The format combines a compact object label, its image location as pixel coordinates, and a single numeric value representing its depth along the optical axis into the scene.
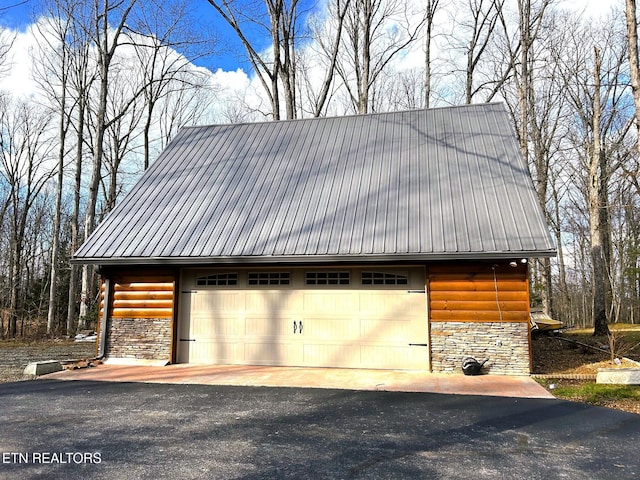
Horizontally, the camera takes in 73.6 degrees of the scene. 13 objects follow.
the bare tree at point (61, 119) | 17.34
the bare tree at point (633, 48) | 8.63
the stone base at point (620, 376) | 6.39
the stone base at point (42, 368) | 8.04
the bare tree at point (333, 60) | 18.98
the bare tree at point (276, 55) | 18.31
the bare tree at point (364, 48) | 19.16
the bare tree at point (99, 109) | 15.09
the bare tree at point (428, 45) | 19.55
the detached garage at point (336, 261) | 7.54
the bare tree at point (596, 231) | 12.07
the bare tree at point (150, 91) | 19.62
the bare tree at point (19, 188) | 21.69
